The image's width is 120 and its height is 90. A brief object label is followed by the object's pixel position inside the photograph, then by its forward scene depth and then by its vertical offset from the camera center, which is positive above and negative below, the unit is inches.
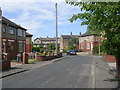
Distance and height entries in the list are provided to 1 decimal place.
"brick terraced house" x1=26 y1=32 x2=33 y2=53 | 2095.2 +41.0
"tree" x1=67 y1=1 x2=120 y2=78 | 358.6 +47.5
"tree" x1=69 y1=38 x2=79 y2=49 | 4323.3 +82.4
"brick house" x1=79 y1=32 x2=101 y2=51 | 2984.7 +59.9
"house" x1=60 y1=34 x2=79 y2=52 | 4822.8 +125.5
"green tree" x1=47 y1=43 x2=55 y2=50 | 4216.5 -1.1
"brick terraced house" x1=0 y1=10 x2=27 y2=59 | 1213.1 +49.5
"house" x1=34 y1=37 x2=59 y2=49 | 5444.9 +135.4
